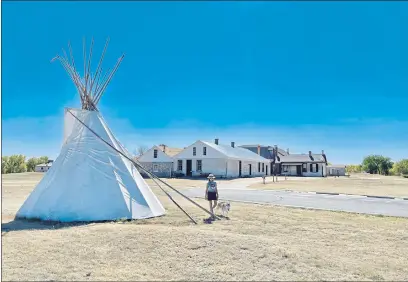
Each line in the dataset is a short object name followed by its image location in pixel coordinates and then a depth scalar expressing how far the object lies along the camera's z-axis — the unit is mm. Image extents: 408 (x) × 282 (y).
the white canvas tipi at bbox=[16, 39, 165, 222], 9438
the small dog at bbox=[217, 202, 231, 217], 10352
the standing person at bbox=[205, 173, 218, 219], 10109
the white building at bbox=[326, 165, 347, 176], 58531
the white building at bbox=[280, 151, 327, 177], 51406
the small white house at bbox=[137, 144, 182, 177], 42469
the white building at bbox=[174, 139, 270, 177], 39094
